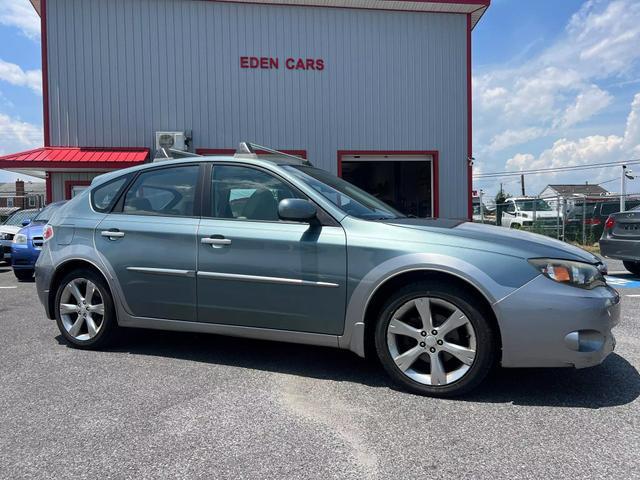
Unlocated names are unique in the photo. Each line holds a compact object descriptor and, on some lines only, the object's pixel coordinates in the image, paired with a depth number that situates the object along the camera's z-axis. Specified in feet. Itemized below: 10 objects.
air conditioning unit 44.37
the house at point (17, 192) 188.30
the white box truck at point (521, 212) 71.61
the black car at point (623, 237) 27.02
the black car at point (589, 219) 51.65
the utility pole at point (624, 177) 103.68
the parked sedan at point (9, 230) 36.83
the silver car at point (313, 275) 10.34
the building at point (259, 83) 44.86
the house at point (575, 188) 229.45
